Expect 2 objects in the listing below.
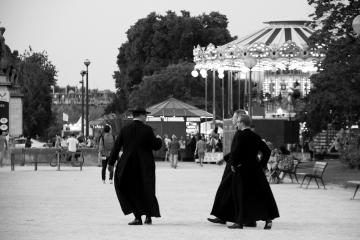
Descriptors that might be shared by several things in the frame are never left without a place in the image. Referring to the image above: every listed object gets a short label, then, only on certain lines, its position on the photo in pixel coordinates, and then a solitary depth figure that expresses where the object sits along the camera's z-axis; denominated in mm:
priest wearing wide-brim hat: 14844
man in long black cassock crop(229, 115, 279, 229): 14430
